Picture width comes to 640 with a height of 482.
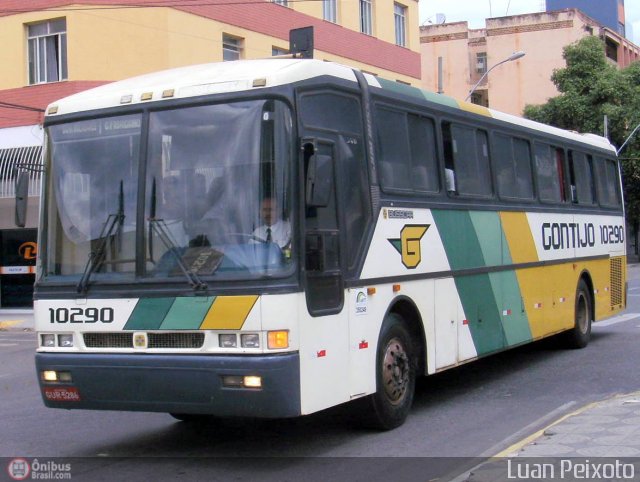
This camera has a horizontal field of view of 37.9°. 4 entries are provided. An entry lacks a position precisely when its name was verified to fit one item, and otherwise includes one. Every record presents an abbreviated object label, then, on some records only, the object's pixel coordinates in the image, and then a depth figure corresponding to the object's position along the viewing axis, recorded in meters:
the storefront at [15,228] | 25.58
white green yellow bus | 7.26
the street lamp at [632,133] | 42.90
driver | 7.29
